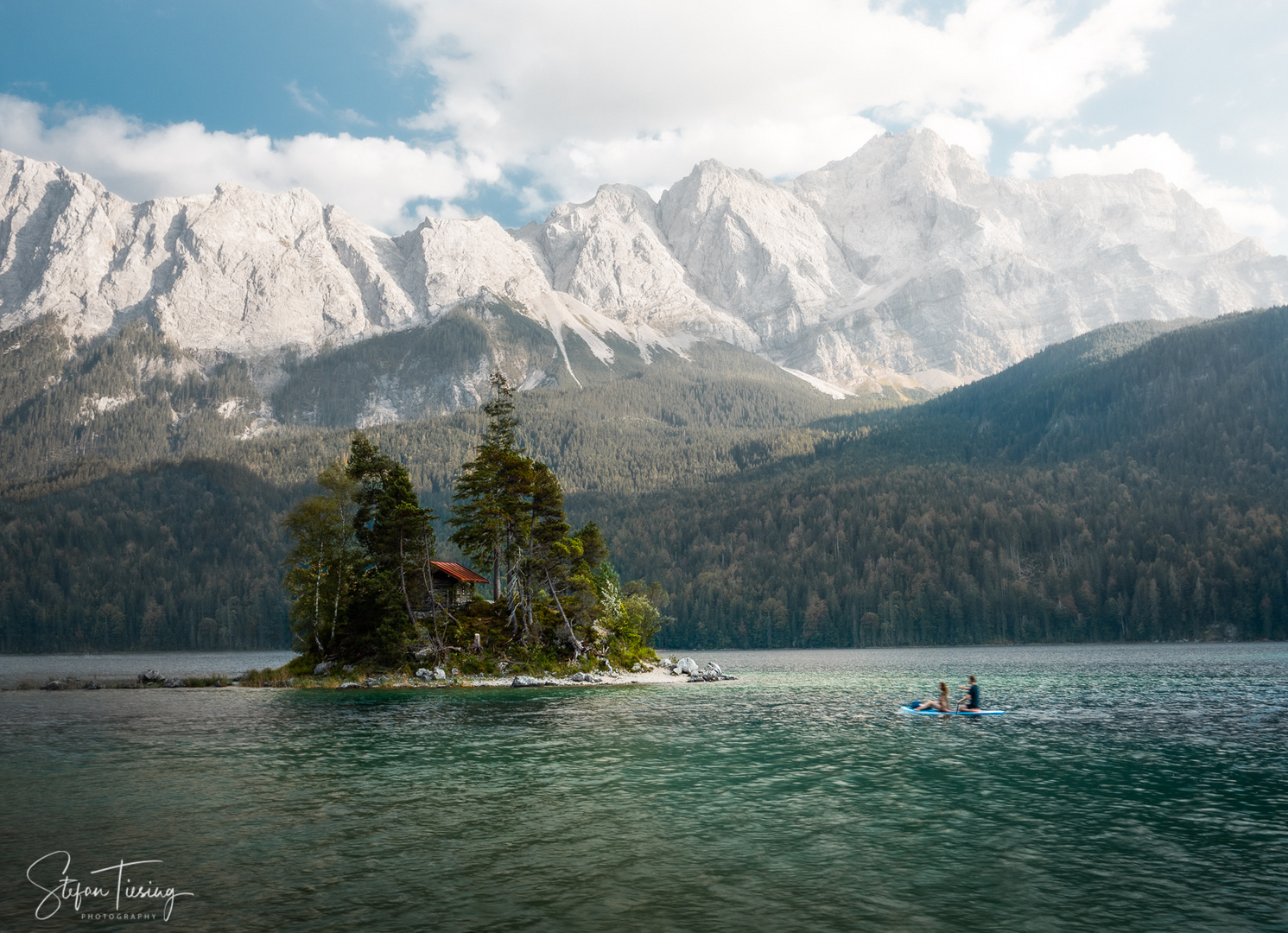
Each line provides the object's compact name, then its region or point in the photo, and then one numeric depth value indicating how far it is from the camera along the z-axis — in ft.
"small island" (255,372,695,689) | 259.60
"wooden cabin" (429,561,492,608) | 279.08
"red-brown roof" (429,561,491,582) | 280.31
